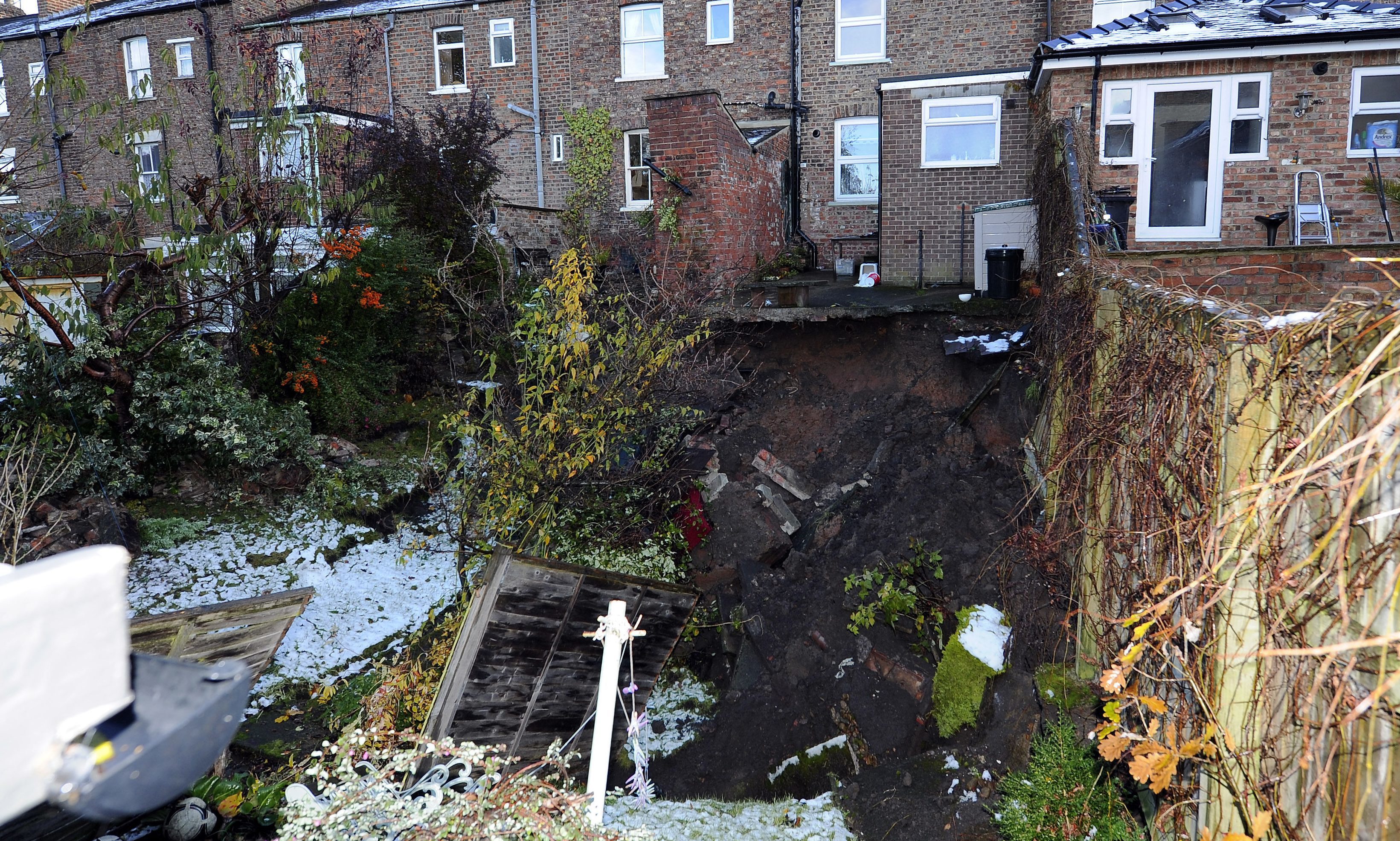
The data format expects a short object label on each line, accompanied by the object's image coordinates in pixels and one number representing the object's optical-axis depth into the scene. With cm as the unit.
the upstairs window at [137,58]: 2103
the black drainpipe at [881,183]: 1293
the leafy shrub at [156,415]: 900
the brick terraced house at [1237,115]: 959
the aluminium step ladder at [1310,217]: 976
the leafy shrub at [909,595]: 684
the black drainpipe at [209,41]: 1995
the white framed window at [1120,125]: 1001
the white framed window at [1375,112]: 959
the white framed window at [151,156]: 2069
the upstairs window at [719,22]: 1714
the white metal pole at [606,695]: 382
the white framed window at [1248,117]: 982
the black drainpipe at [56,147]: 1975
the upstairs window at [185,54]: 2058
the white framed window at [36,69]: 1988
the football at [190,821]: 466
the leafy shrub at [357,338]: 1102
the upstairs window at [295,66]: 1501
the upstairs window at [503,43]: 1878
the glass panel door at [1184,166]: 998
